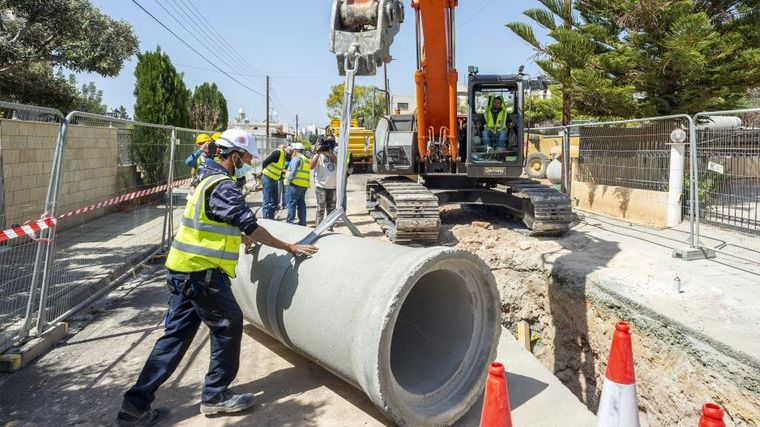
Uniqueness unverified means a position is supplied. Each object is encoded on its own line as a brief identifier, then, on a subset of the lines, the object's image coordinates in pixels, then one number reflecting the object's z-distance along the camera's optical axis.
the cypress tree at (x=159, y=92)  17.22
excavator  8.23
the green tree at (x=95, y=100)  55.94
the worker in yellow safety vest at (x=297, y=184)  8.85
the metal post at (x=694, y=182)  7.21
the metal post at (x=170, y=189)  7.64
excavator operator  9.11
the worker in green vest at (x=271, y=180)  9.20
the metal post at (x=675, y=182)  9.04
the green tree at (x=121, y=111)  45.50
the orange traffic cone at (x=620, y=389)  3.11
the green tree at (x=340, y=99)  55.47
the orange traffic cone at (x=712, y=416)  2.23
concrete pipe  3.10
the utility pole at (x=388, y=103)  11.57
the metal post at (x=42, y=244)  4.42
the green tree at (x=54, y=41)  7.30
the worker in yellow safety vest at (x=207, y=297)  3.40
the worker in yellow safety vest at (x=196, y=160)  7.93
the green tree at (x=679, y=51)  10.24
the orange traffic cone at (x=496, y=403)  2.76
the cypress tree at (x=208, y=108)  32.47
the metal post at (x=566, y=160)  11.73
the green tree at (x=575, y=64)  11.05
